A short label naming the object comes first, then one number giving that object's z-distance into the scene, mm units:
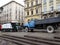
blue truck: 6571
